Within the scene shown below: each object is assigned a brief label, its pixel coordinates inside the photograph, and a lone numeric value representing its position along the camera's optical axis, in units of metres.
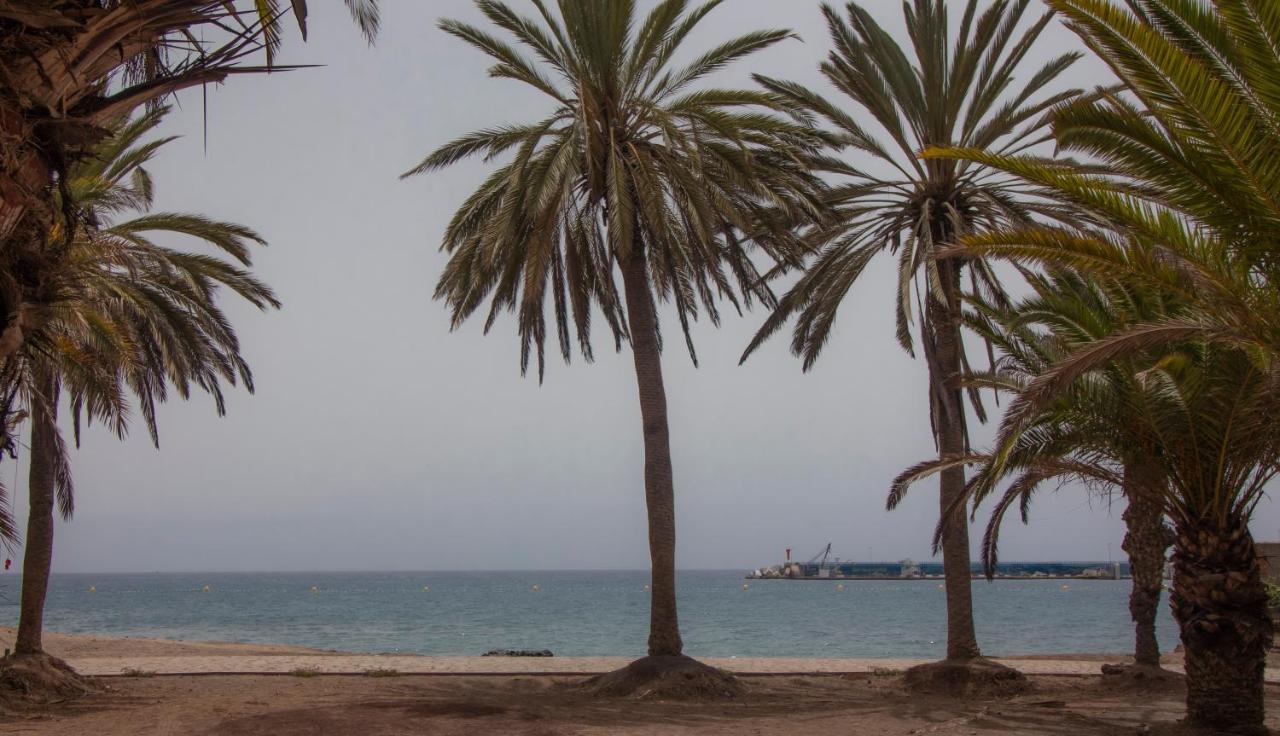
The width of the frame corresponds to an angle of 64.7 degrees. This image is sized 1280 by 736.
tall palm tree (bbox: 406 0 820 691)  14.84
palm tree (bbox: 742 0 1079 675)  16.23
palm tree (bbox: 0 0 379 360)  4.87
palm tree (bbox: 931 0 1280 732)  7.40
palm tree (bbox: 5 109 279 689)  13.34
